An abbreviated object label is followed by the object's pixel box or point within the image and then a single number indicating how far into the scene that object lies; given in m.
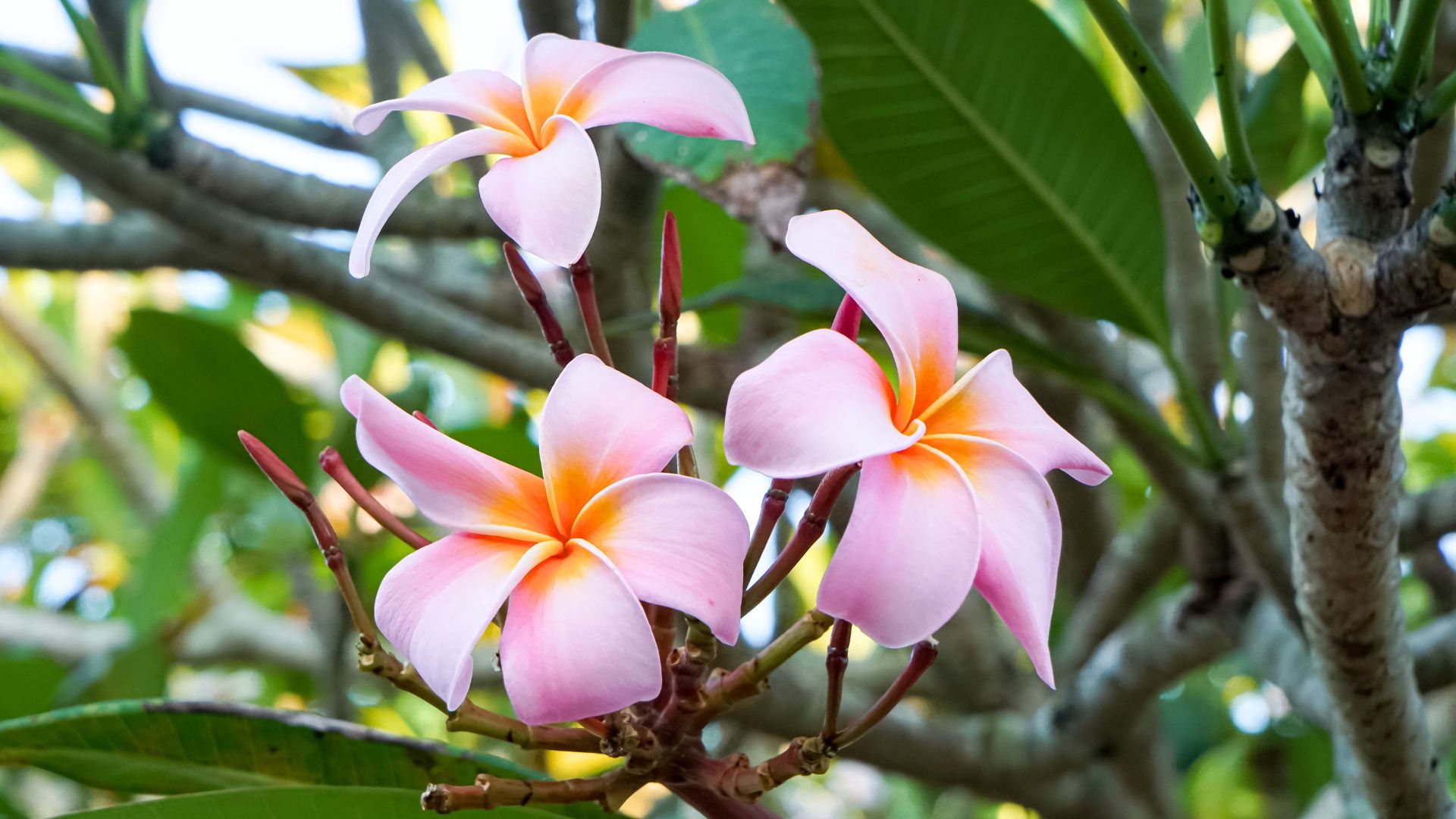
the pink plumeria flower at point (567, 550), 0.52
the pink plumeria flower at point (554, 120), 0.55
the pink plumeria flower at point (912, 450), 0.52
